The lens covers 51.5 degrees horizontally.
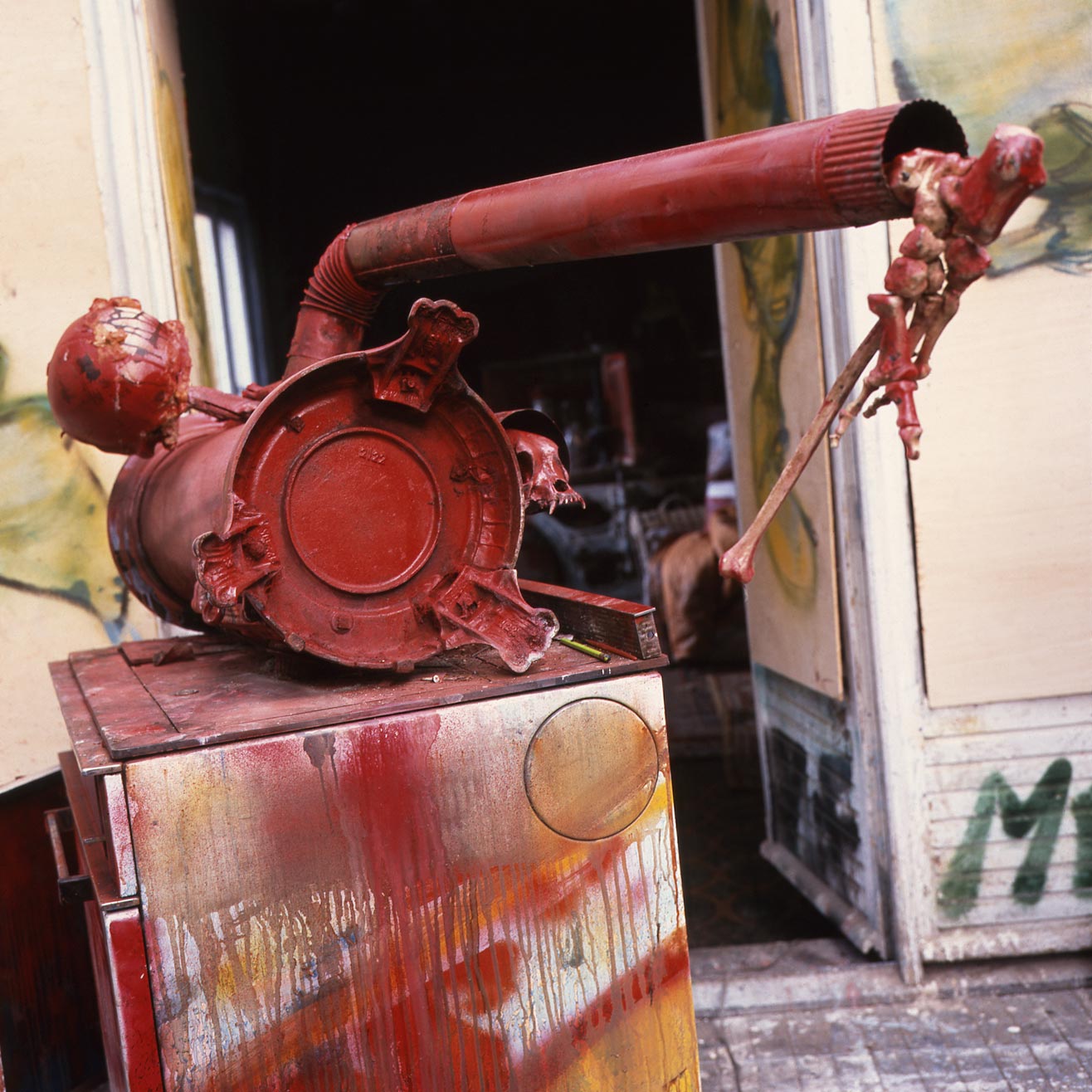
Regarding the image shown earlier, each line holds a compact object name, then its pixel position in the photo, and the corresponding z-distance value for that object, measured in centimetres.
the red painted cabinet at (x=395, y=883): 189
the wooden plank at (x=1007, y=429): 326
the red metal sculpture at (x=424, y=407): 170
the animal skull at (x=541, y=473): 243
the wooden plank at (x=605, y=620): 221
